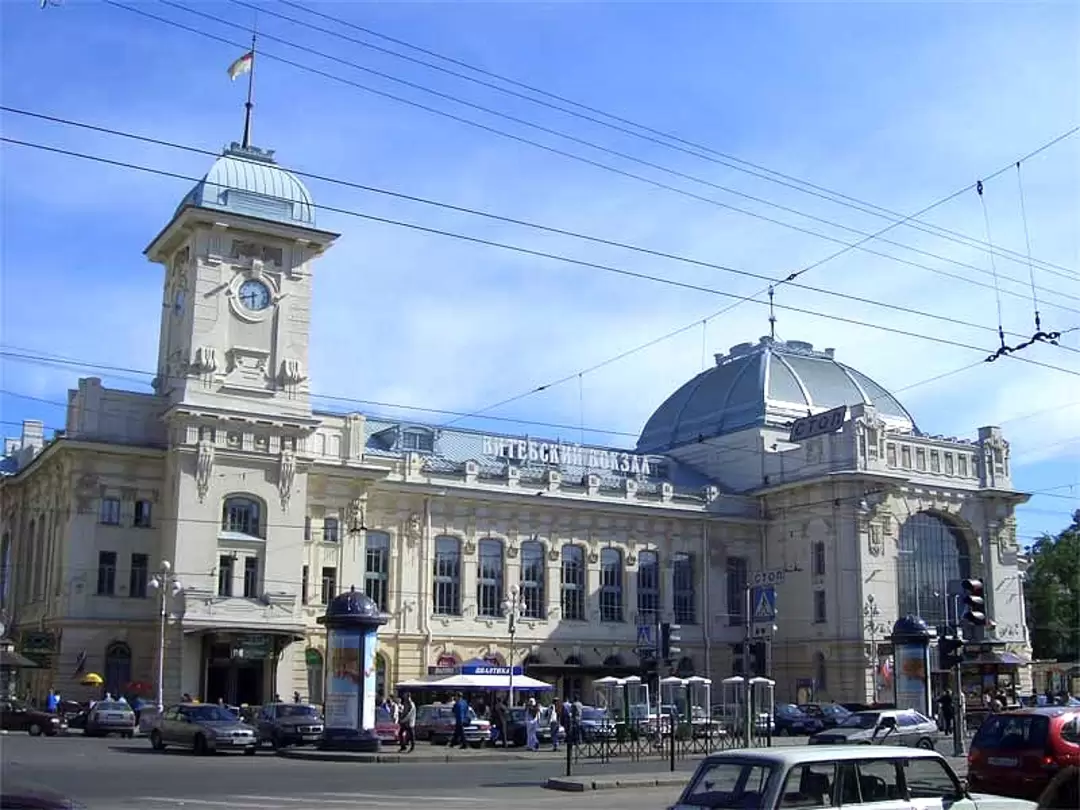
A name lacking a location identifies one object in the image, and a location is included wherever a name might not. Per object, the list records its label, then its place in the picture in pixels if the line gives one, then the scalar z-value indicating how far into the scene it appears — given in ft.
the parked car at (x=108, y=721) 147.54
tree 280.10
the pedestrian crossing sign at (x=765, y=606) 91.71
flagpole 193.74
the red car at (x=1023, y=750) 60.13
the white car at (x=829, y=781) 36.73
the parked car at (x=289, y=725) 131.23
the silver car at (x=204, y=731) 118.01
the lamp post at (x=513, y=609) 201.46
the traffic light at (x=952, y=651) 99.35
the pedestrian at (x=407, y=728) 125.49
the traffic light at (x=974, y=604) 88.87
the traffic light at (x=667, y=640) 97.35
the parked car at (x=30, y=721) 143.74
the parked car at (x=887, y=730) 112.57
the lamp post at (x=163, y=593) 165.07
